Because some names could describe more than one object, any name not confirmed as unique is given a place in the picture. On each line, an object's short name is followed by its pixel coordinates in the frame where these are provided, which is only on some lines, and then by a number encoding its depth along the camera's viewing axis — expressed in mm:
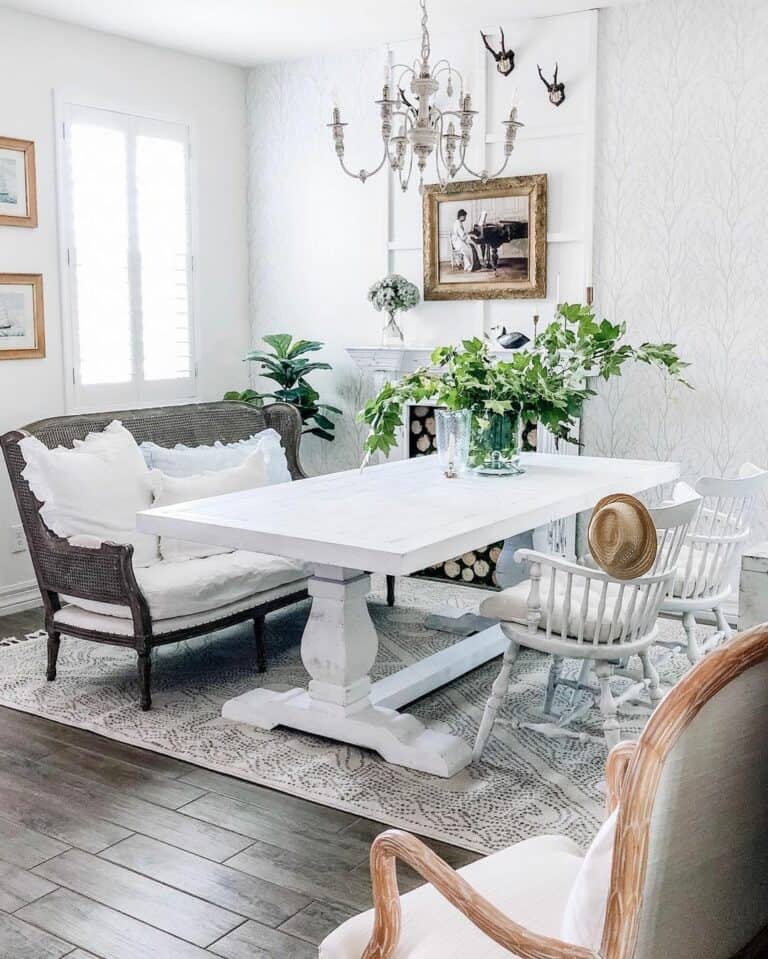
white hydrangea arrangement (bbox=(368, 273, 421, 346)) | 5508
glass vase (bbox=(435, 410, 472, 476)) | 3875
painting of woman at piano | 5184
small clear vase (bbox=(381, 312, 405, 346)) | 5672
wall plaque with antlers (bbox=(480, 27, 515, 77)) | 5129
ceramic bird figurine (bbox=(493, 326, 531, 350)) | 5141
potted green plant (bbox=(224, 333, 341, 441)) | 5785
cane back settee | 3719
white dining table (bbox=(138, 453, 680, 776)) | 2967
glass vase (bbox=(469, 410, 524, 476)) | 3891
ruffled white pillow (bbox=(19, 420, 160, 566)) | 4000
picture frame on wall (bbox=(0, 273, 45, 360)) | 4922
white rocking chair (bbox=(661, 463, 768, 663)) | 3572
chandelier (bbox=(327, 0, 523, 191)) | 3268
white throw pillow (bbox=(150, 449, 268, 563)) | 4320
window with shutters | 5246
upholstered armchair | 1169
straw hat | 2520
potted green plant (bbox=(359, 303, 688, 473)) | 3791
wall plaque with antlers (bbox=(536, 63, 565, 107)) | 5000
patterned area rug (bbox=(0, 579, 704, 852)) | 2971
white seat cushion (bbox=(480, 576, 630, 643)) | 3049
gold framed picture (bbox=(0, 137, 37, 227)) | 4875
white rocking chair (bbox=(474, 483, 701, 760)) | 2965
